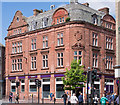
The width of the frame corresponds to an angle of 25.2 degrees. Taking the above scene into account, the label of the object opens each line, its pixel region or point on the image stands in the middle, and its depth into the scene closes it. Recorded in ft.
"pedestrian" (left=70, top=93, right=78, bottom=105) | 89.20
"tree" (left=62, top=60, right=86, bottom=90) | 146.51
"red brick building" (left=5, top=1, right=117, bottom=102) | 160.86
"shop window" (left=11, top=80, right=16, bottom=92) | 193.47
